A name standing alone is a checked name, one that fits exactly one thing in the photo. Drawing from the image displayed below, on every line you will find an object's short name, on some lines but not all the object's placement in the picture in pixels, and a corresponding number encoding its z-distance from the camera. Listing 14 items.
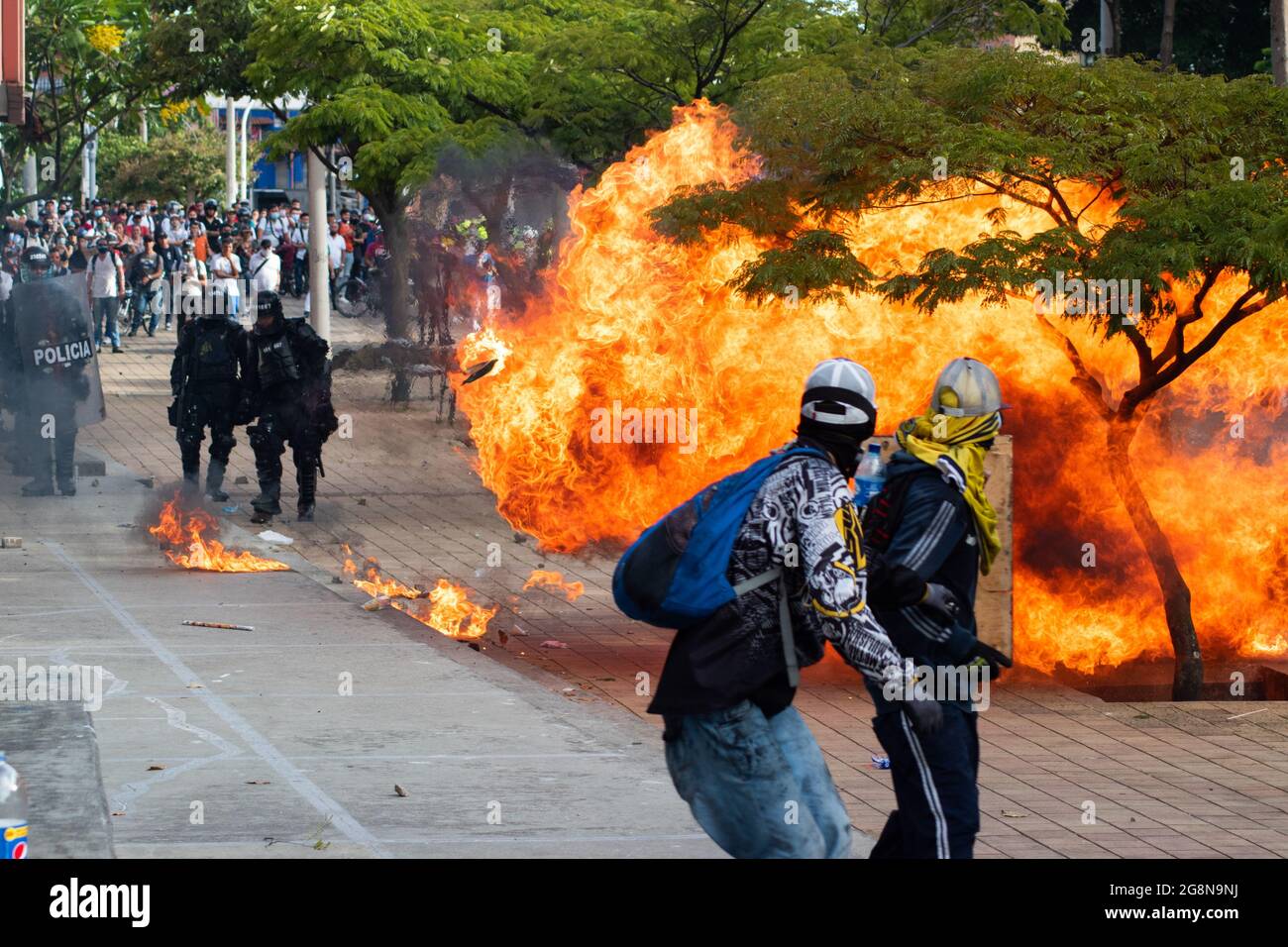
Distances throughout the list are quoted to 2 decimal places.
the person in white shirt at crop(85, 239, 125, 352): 26.83
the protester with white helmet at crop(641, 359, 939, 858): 4.77
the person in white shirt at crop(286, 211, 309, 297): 35.34
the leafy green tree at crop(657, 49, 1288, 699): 9.84
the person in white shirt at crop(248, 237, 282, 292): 24.44
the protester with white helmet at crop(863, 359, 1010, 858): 5.23
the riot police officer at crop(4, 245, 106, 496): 15.77
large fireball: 11.14
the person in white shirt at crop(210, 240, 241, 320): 25.22
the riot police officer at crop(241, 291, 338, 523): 14.95
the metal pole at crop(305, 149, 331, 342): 24.11
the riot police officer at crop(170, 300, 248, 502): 15.48
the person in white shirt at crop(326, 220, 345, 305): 33.50
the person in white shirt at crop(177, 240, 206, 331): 27.32
